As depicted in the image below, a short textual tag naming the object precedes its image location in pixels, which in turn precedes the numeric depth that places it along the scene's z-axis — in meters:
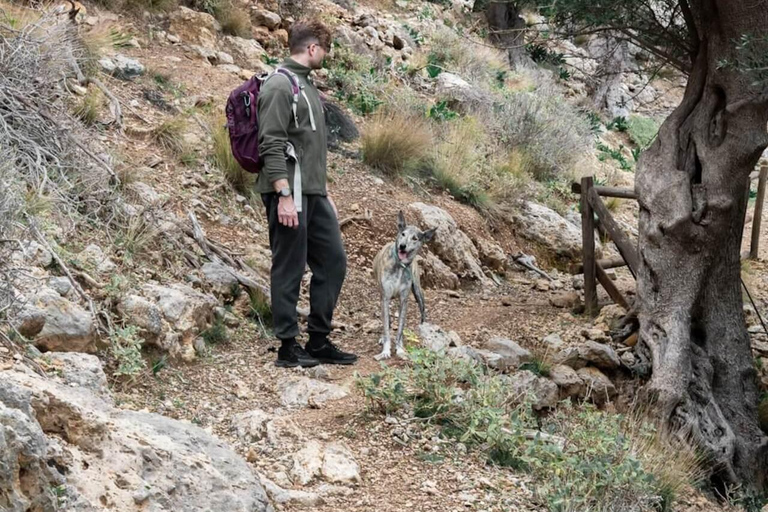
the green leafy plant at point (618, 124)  18.75
